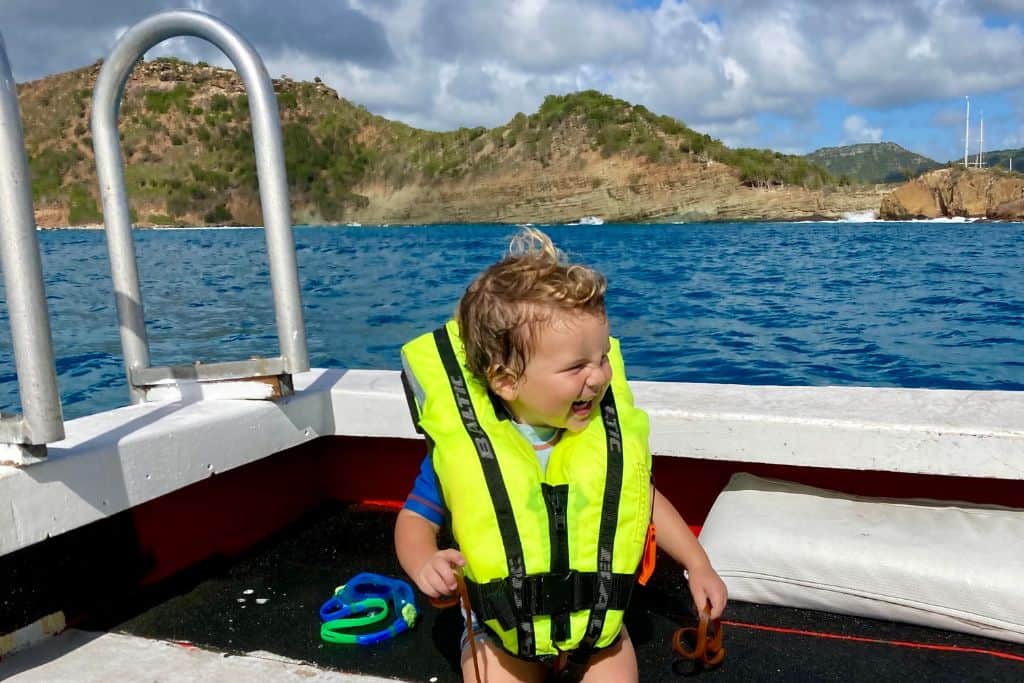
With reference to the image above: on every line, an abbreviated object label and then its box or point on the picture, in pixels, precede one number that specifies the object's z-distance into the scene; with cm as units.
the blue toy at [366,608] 197
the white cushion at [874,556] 190
